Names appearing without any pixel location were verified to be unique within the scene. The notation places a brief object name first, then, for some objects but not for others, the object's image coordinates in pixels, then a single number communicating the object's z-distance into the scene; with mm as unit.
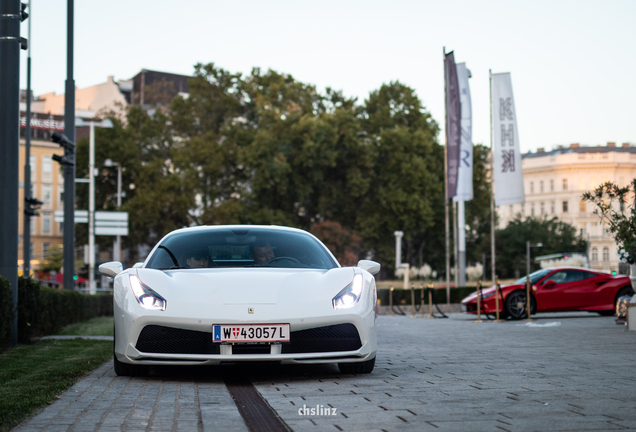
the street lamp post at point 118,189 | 58250
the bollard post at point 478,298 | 21422
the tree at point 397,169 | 61625
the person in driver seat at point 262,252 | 8273
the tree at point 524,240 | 99688
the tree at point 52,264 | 75125
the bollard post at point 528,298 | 21250
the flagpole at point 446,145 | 36028
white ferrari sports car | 6992
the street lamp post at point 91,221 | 48094
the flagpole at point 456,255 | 40281
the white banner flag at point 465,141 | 37125
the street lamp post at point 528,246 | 95856
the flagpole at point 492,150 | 39794
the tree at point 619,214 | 15208
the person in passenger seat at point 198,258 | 8094
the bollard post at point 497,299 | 21094
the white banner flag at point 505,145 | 38844
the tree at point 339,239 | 58125
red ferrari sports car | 22344
